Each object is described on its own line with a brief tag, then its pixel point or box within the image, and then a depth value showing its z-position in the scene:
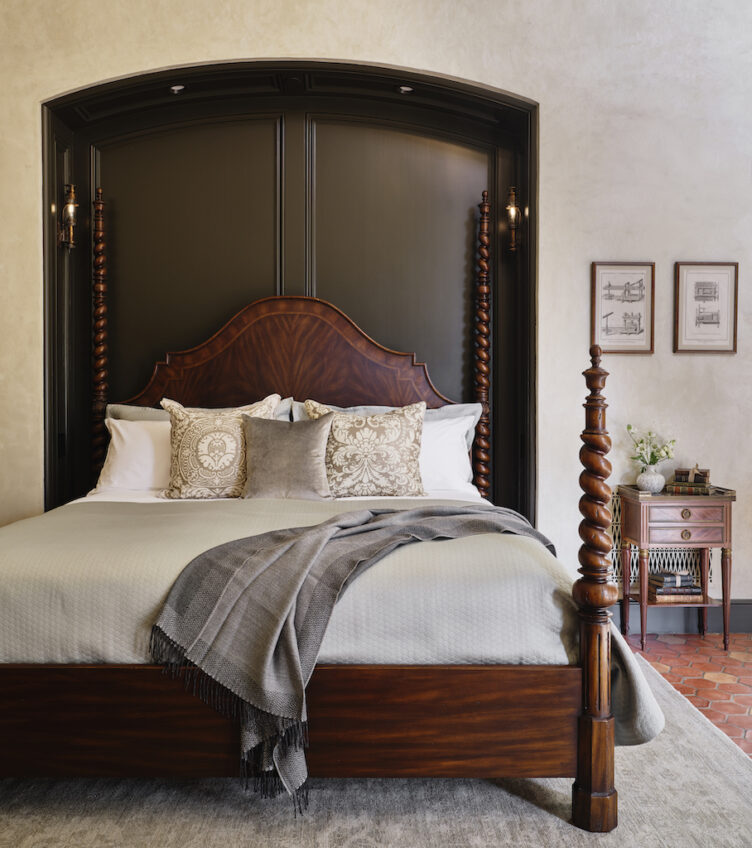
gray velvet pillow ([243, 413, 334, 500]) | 3.20
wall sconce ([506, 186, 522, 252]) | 4.10
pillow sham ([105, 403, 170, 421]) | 3.81
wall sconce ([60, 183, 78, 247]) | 3.98
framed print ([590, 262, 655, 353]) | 3.83
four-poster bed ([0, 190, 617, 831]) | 1.95
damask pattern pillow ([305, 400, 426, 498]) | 3.32
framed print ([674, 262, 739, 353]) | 3.83
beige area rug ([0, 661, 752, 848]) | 1.95
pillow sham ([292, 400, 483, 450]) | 3.84
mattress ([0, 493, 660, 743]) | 1.98
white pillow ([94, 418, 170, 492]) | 3.54
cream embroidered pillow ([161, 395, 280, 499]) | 3.31
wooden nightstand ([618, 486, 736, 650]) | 3.54
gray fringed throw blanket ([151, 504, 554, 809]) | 1.92
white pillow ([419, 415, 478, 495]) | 3.59
